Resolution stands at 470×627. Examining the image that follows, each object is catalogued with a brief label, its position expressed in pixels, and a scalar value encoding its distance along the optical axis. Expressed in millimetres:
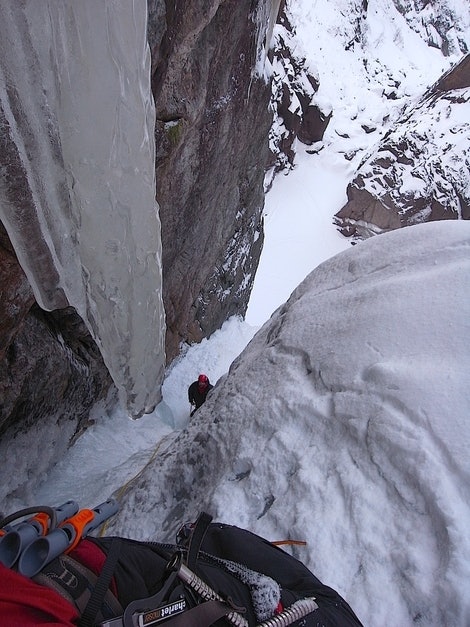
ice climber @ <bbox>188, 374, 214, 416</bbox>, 5828
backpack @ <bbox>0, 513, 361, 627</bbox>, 1030
